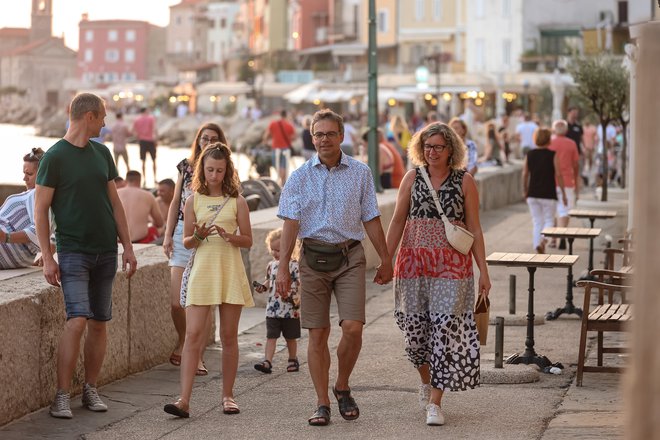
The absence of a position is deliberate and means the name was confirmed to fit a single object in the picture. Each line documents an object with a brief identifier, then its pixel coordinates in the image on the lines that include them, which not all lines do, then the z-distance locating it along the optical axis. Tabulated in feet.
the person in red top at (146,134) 111.55
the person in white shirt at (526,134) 102.89
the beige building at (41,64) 603.26
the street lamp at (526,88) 215.31
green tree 80.48
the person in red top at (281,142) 100.11
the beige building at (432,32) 312.50
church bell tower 634.84
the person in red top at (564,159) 56.70
